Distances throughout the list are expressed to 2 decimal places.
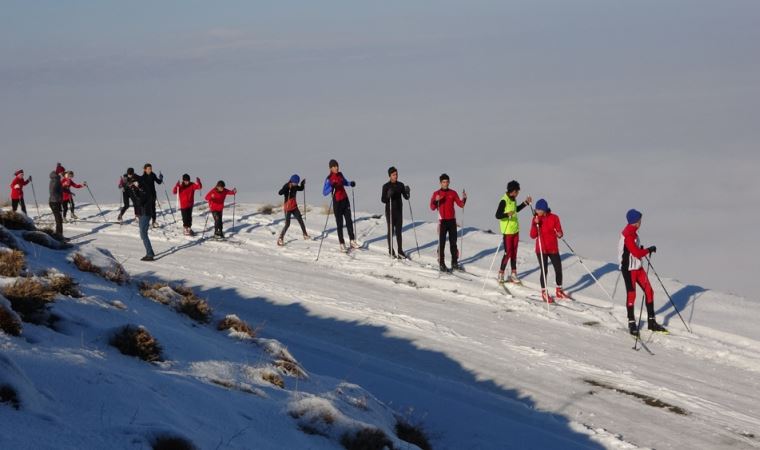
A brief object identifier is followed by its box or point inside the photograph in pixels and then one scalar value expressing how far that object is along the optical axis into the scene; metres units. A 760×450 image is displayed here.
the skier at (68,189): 28.20
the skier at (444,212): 20.55
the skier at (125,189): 26.88
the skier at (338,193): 22.44
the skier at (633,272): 16.20
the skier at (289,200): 23.75
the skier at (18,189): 27.66
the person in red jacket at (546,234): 18.62
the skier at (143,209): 21.22
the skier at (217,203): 24.61
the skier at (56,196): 23.41
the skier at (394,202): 21.55
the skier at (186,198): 25.22
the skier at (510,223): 19.28
